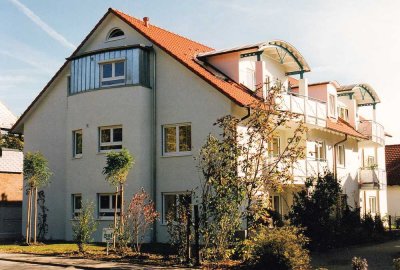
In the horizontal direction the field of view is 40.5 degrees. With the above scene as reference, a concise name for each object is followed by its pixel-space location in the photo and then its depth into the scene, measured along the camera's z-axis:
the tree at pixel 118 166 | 19.12
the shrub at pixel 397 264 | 10.63
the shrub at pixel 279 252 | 13.66
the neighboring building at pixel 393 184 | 41.59
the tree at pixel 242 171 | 15.45
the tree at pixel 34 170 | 21.08
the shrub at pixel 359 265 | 11.17
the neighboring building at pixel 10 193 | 27.27
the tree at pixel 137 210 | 17.75
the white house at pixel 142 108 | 22.28
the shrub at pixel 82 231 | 18.00
